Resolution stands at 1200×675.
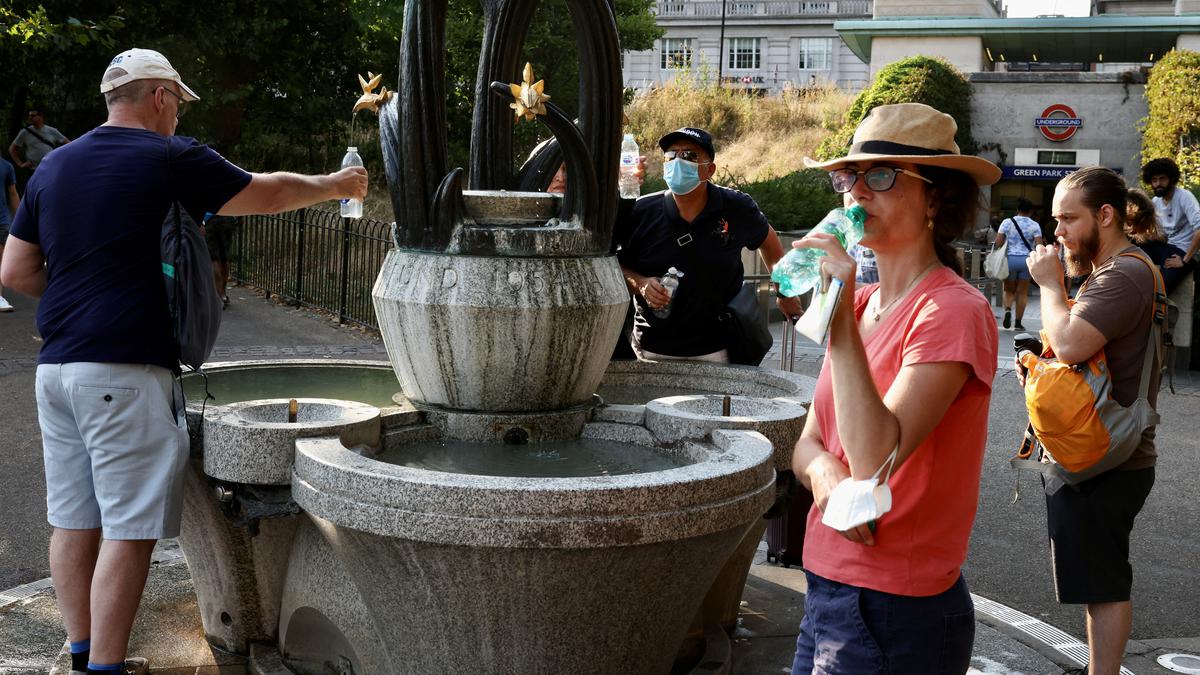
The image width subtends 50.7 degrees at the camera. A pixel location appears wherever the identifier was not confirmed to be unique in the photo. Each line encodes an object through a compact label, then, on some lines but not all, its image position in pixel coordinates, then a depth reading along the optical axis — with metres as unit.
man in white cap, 4.05
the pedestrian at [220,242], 12.34
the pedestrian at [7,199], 12.27
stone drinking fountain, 3.60
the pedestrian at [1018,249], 15.67
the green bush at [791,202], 19.75
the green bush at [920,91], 29.45
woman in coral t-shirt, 2.46
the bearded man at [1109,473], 4.27
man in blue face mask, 5.71
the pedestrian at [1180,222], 11.49
